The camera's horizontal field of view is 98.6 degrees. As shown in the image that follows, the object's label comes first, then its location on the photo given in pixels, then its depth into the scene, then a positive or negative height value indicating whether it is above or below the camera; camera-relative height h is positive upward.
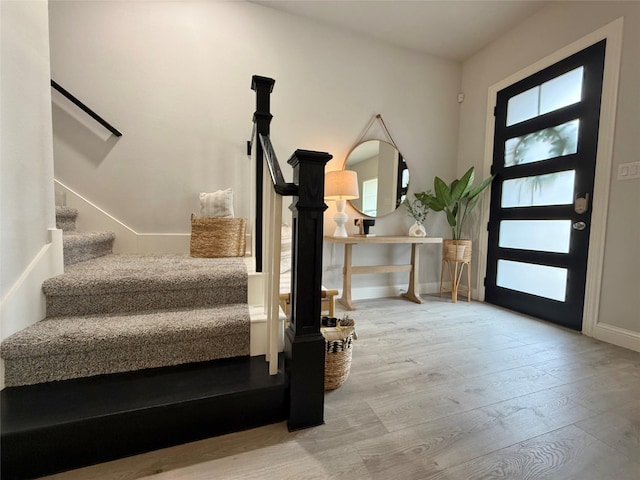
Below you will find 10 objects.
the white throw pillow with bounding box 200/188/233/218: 2.19 +0.13
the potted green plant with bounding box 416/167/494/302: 2.98 +0.25
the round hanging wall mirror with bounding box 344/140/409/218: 3.03 +0.57
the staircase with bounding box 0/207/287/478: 0.93 -0.66
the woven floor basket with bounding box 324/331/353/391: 1.38 -0.69
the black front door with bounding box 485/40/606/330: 2.25 +0.39
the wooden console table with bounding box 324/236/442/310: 2.72 -0.44
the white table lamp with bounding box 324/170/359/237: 2.66 +0.38
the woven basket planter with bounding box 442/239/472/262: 2.99 -0.24
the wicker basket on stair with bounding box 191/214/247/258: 1.99 -0.12
